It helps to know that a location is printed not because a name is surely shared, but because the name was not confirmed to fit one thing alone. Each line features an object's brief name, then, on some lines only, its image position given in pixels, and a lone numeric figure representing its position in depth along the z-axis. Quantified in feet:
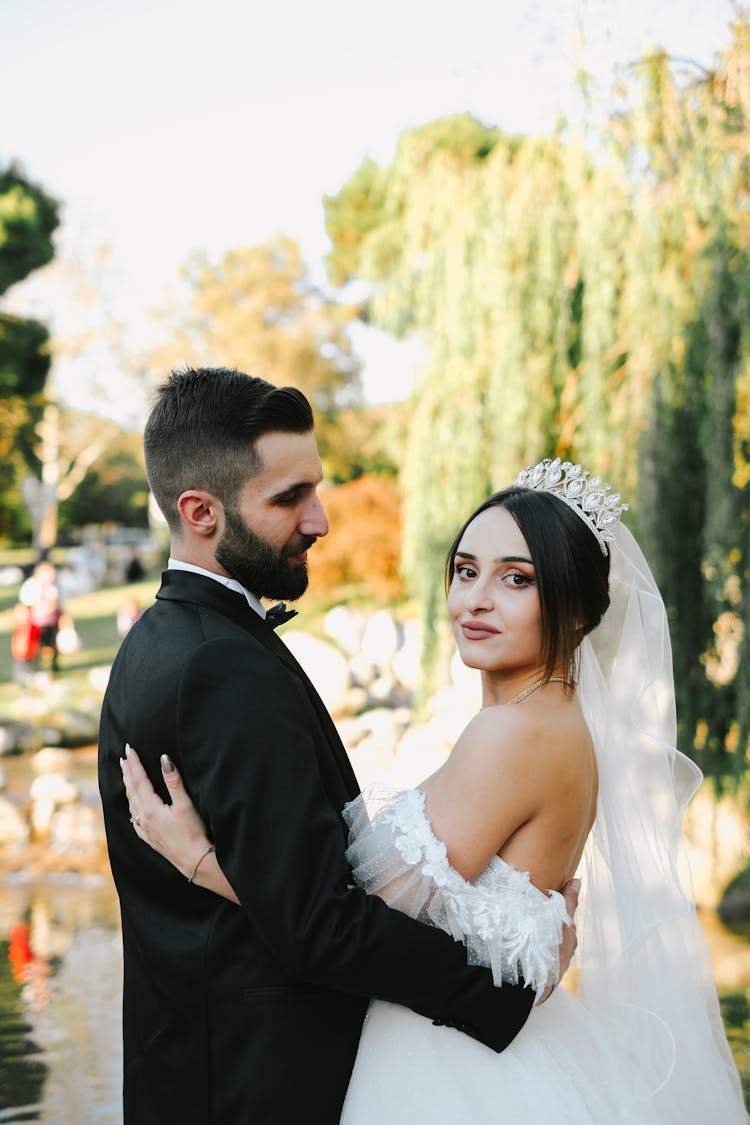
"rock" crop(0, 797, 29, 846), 31.50
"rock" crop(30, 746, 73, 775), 40.24
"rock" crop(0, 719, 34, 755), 42.52
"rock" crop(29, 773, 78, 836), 32.24
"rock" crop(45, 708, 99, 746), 44.03
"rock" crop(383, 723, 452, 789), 26.60
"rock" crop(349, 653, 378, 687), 51.13
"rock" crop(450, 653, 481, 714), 31.09
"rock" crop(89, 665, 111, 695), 50.29
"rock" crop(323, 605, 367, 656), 56.90
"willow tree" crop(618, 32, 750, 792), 20.75
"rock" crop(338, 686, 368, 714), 47.01
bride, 6.10
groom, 5.50
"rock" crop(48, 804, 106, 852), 31.19
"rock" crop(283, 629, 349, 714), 46.96
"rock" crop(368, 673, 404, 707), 50.31
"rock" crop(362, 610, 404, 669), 54.60
